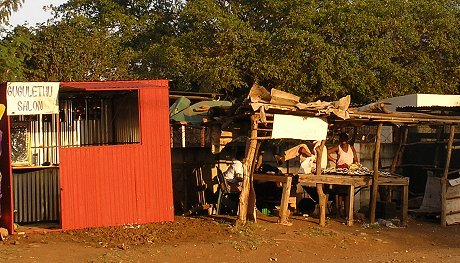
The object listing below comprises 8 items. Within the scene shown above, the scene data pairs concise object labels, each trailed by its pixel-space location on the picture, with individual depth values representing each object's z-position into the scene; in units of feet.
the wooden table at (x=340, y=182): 41.39
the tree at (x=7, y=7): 45.55
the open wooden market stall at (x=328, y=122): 38.83
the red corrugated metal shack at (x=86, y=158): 38.22
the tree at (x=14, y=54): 49.52
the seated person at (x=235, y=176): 43.04
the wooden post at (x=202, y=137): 51.96
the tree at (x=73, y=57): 65.62
